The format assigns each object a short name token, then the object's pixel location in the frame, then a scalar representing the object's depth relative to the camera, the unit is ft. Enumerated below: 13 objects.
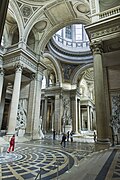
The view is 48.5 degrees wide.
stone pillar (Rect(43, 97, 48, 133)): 74.38
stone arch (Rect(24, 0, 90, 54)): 42.29
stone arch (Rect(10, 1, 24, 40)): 39.58
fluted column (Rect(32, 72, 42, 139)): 40.77
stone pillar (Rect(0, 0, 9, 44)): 6.94
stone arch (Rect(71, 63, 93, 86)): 79.67
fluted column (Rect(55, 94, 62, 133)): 66.69
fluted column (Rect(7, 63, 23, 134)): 33.47
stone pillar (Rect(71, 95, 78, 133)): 73.10
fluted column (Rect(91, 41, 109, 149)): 21.34
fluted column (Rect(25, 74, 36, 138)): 39.63
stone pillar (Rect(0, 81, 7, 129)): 46.00
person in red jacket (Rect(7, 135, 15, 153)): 21.29
